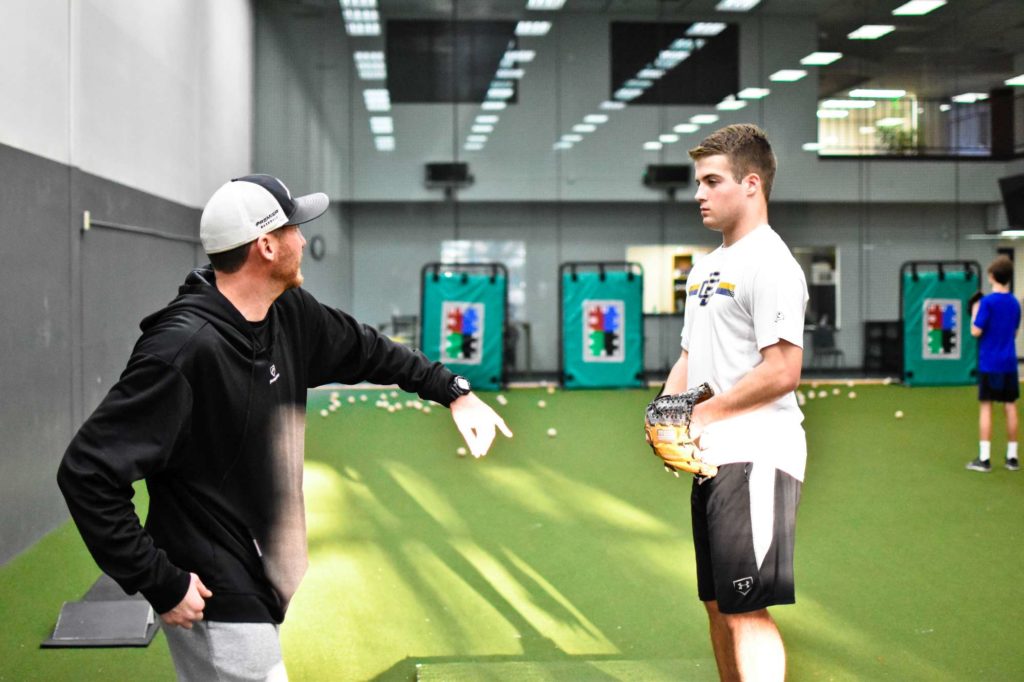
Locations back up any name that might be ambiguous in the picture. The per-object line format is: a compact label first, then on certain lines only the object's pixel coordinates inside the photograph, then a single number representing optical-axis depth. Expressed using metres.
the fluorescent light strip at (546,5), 16.17
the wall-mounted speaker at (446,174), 15.89
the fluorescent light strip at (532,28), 16.23
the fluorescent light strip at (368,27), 16.00
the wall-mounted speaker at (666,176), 16.22
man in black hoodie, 1.92
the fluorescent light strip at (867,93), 16.56
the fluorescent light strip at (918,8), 16.53
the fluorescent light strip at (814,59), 16.69
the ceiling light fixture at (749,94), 16.62
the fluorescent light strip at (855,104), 16.52
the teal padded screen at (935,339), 15.16
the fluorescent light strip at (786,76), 16.69
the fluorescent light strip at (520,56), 16.22
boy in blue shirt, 7.73
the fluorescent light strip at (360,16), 16.00
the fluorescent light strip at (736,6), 16.47
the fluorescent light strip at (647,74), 16.44
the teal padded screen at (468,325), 14.53
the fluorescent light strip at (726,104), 16.59
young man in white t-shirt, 2.62
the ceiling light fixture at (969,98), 16.62
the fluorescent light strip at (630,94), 16.41
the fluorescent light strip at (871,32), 16.61
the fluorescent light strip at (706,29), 16.56
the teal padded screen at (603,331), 14.73
